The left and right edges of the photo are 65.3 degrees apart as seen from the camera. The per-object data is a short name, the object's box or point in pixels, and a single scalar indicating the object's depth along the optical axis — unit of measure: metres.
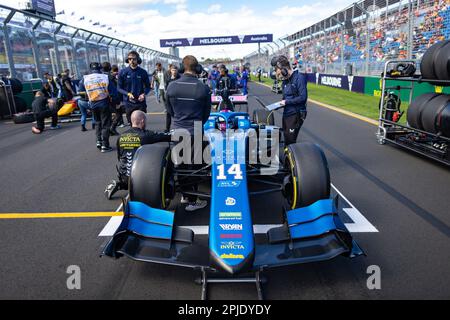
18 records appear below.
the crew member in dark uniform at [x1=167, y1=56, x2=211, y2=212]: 3.78
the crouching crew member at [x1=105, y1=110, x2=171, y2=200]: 4.25
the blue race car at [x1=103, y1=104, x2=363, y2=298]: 2.43
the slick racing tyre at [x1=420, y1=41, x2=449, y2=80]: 5.50
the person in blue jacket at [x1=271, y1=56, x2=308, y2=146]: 4.89
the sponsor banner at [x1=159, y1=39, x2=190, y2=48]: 55.16
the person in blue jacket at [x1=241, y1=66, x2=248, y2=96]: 17.69
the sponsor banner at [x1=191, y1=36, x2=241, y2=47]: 51.41
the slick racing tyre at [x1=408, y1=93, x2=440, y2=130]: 5.74
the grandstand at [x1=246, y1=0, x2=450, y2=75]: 11.97
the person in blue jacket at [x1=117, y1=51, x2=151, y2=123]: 6.58
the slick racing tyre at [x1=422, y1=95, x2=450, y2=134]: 5.30
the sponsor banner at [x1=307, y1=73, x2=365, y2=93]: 16.62
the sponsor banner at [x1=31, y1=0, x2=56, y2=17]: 23.87
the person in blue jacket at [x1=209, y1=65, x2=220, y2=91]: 16.30
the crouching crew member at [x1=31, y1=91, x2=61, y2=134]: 9.14
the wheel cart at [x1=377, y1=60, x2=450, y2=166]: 5.27
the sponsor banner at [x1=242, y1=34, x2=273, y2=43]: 50.03
